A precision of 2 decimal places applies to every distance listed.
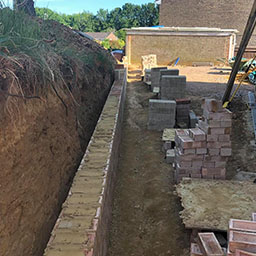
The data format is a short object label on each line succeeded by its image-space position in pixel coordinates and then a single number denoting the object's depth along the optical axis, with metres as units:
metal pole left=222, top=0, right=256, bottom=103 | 8.74
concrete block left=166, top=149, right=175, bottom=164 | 6.80
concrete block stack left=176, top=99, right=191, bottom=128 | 9.01
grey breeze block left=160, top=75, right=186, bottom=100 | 10.33
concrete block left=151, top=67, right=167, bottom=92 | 12.95
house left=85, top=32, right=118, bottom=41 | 55.53
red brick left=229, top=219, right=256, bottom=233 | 3.39
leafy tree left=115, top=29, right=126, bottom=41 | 47.17
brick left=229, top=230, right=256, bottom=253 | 3.09
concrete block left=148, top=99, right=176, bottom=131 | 8.69
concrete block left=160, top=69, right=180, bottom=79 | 11.50
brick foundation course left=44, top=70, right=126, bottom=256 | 3.02
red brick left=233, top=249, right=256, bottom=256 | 3.01
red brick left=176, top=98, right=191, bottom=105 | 9.01
